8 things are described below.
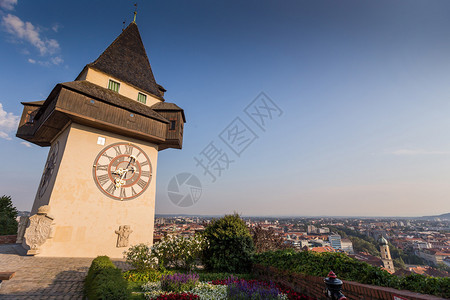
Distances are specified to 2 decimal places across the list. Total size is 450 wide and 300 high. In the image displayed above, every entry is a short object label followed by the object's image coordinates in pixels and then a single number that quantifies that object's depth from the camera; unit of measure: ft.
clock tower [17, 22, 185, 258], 28.84
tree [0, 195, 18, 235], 53.67
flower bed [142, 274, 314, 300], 14.70
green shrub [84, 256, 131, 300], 11.42
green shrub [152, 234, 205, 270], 25.23
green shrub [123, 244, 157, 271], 21.84
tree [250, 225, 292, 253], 37.88
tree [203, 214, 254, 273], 25.21
